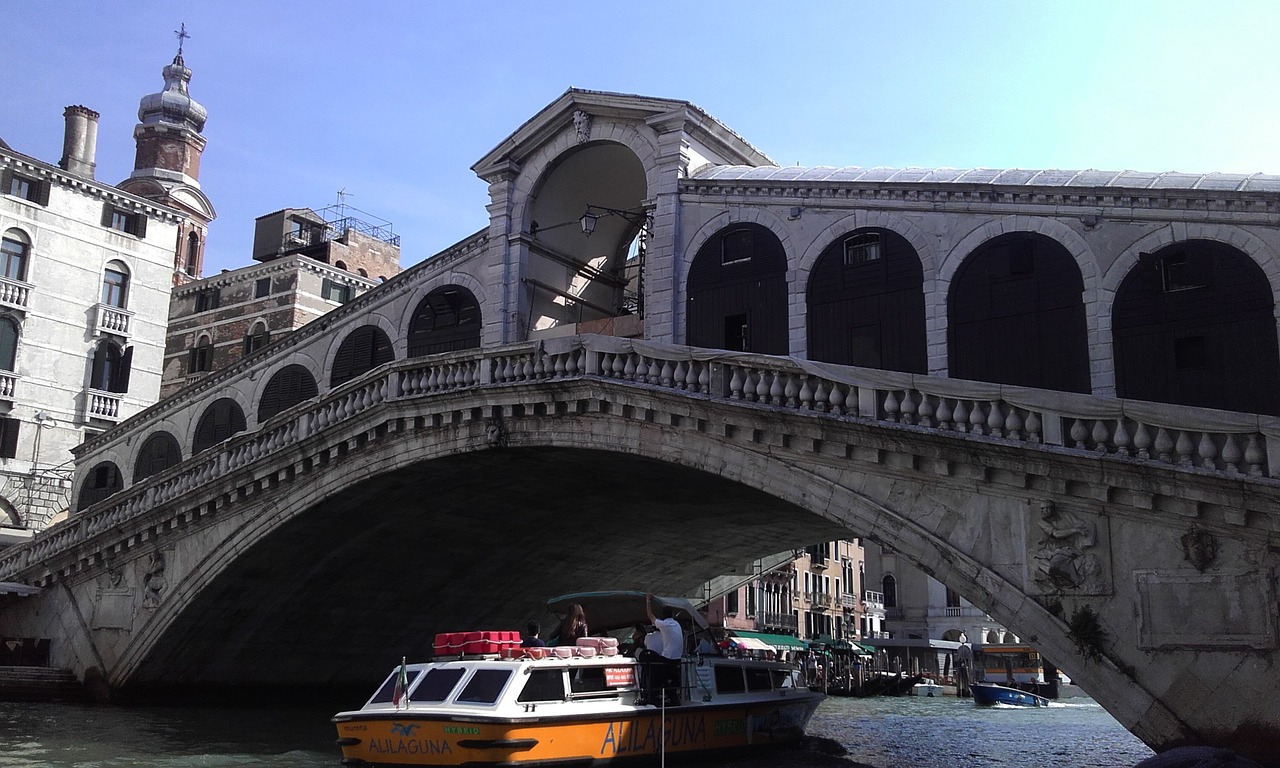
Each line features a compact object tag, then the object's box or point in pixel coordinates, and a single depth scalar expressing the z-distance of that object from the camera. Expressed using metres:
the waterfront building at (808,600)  56.41
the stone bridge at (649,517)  13.78
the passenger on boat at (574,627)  17.20
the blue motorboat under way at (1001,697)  43.59
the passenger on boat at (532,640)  16.16
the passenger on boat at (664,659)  16.09
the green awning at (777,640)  45.34
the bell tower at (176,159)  65.25
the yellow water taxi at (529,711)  13.73
